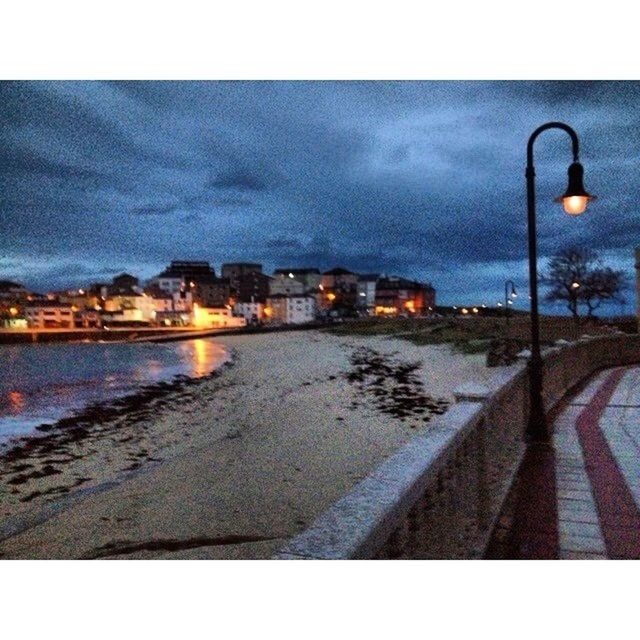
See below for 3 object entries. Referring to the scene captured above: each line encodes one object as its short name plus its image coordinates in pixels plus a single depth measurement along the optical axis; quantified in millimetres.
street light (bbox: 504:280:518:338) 29250
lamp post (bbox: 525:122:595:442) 4926
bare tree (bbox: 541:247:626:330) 33312
